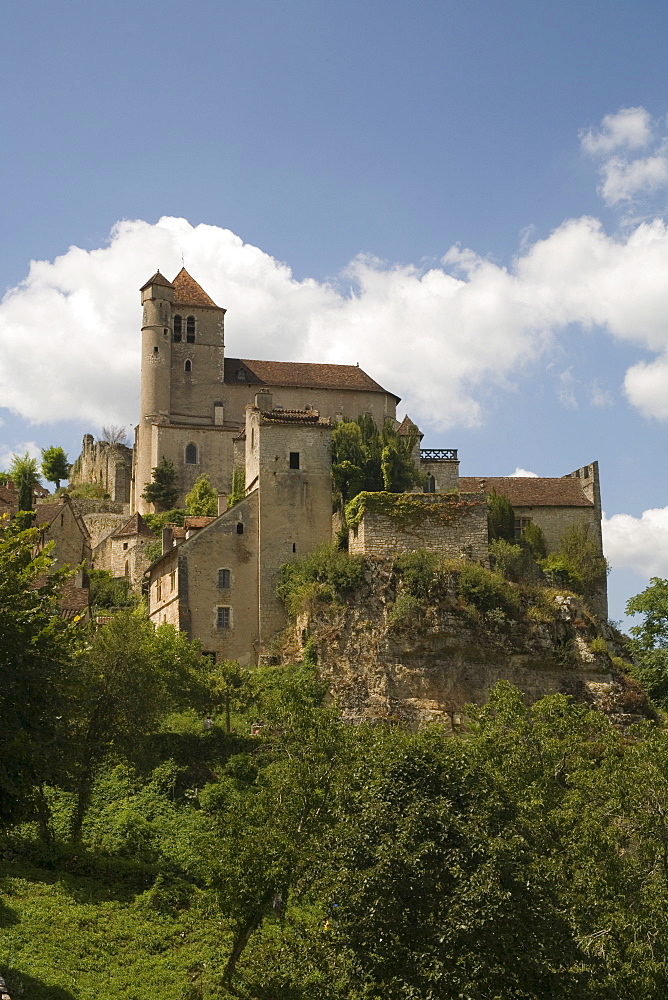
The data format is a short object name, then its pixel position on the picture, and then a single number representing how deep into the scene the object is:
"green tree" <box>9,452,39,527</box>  67.12
